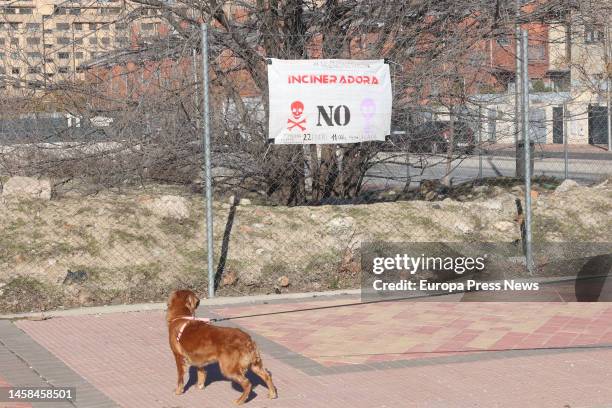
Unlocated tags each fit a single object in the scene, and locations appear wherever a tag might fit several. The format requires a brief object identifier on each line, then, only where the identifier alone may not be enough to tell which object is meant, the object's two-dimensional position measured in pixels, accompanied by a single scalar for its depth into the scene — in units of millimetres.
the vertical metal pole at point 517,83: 13211
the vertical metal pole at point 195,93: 12586
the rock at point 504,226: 12836
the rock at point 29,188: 11906
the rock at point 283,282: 11227
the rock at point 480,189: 15330
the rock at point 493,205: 13195
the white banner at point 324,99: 11102
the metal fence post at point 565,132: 13951
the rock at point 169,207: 11891
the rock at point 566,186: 14656
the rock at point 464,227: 12703
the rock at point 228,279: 11117
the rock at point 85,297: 10351
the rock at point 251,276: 11203
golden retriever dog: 6648
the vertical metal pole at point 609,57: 15680
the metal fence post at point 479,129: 13711
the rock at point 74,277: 10492
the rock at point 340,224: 12086
